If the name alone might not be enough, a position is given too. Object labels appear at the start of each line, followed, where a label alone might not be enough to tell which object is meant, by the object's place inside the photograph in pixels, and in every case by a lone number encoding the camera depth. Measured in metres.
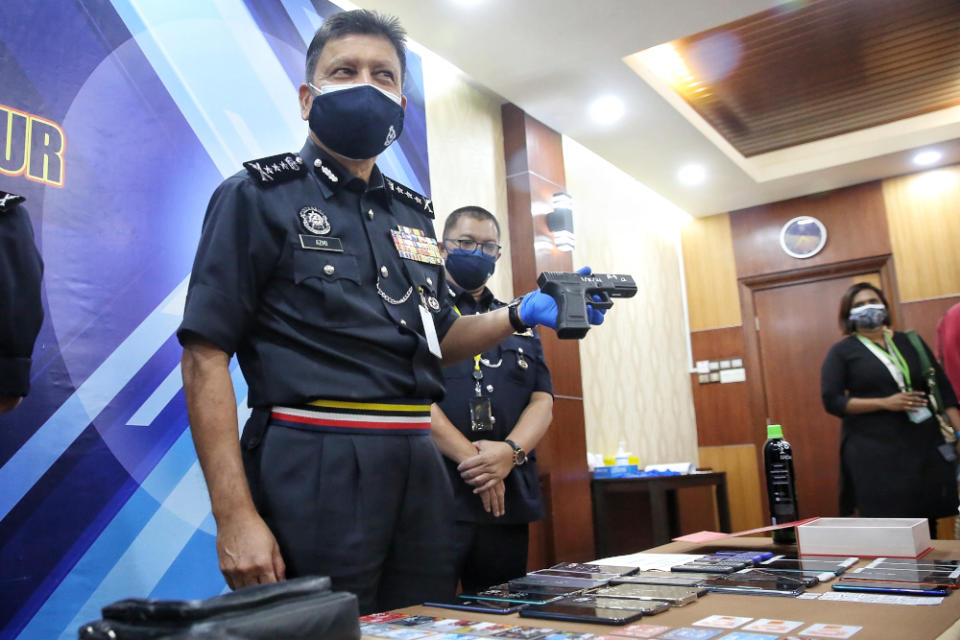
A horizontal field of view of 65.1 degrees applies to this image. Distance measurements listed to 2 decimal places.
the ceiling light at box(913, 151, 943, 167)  5.47
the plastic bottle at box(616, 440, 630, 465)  4.88
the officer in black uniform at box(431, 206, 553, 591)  2.22
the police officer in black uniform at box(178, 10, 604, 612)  1.14
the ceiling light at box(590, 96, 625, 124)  4.46
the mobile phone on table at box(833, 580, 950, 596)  0.95
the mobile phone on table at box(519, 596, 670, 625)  0.86
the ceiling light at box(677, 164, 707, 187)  5.59
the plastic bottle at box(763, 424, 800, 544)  1.72
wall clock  6.12
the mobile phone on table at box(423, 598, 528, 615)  0.96
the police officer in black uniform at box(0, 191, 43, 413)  1.56
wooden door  5.94
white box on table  1.30
